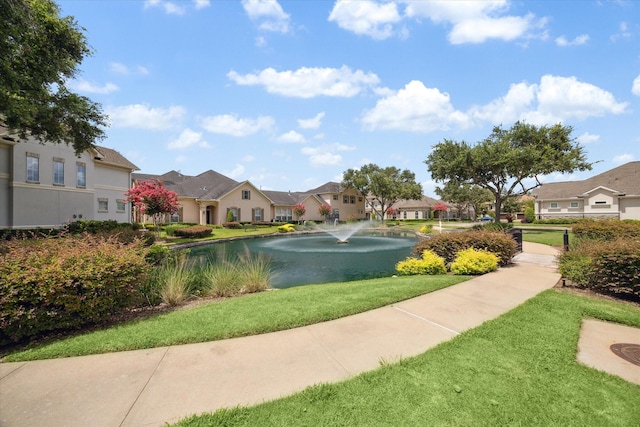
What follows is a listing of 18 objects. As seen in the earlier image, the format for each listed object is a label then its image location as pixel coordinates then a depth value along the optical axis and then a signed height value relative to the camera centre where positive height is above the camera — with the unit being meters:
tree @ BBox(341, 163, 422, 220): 46.28 +4.98
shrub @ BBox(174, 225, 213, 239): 23.30 -1.45
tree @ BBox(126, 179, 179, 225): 21.91 +1.23
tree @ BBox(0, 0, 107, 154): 8.69 +5.11
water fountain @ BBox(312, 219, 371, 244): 25.69 -2.04
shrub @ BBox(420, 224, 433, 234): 28.98 -1.81
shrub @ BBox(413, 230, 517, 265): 9.29 -1.06
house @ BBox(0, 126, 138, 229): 18.09 +2.18
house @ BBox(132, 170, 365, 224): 35.00 +1.76
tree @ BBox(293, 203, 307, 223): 42.16 +0.46
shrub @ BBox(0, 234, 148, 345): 4.07 -1.09
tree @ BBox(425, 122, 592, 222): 23.27 +4.40
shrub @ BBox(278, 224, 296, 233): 32.50 -1.78
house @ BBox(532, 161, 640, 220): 31.89 +1.76
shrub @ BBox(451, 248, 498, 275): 8.20 -1.46
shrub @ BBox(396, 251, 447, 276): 8.77 -1.65
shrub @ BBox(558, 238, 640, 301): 6.03 -1.31
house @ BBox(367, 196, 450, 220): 62.38 +0.52
